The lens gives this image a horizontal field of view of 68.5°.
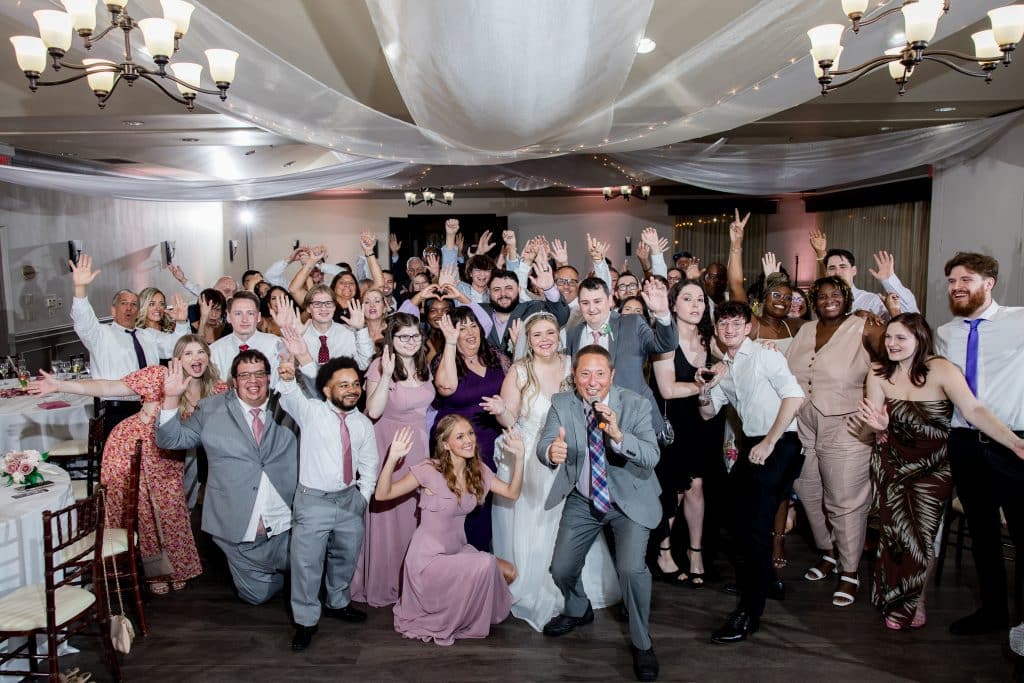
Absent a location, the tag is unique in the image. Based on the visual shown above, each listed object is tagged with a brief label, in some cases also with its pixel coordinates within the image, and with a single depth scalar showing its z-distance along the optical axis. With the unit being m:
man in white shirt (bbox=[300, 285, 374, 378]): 4.61
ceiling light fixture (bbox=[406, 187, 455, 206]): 9.77
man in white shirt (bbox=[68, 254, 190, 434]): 4.71
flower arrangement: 3.33
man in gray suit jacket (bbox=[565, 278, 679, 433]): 3.87
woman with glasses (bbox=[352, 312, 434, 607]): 3.84
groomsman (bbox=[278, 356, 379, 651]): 3.48
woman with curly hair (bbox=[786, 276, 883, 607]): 3.92
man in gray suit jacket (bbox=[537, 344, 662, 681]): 3.12
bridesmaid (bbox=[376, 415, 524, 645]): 3.45
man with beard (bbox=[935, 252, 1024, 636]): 3.30
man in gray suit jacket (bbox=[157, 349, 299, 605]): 3.66
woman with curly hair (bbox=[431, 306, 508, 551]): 3.96
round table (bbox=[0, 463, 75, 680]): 3.00
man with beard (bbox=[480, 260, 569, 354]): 4.68
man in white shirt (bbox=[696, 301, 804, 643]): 3.45
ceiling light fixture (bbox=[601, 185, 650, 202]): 9.67
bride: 3.64
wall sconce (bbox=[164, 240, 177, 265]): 11.51
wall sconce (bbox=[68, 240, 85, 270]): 9.05
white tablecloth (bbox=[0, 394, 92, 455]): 4.95
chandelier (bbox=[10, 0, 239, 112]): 3.01
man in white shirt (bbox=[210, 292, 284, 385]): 4.51
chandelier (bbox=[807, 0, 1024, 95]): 2.92
